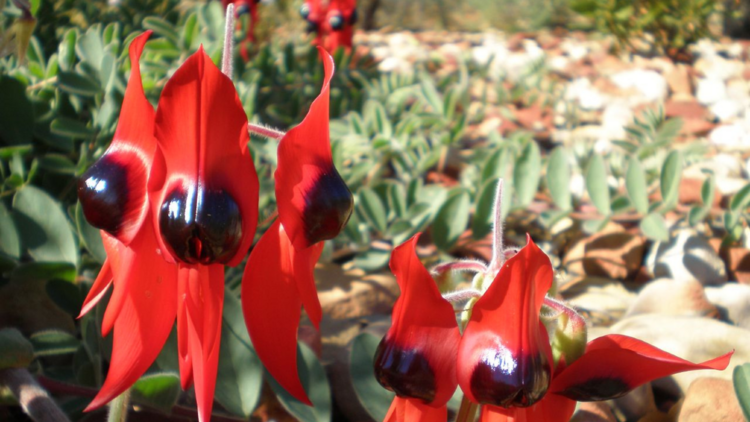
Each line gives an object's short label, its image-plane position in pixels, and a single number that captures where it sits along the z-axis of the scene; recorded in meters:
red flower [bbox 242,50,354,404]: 0.29
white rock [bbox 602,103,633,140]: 1.05
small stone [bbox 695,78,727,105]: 1.26
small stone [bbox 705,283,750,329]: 0.55
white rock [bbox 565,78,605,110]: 1.22
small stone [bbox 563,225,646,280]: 0.64
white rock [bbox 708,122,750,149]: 1.00
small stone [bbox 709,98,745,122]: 1.13
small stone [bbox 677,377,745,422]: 0.39
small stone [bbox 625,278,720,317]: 0.52
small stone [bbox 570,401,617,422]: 0.40
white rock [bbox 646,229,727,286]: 0.60
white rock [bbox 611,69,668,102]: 1.28
